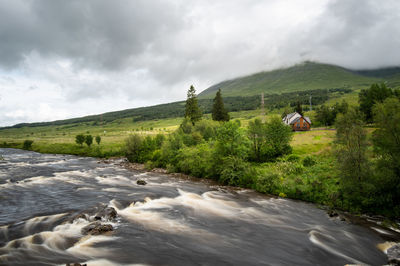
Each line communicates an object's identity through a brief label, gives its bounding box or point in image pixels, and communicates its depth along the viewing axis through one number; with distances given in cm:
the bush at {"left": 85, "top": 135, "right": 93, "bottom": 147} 9069
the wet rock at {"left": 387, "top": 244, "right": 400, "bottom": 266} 1544
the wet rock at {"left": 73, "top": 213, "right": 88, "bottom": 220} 2031
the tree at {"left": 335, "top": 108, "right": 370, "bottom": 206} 2416
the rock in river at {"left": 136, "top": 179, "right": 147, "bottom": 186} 3602
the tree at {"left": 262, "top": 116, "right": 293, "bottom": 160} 5172
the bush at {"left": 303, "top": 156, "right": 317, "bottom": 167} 4100
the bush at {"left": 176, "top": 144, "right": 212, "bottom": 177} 4259
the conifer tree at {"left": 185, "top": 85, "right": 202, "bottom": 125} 7869
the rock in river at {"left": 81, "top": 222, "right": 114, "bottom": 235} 1745
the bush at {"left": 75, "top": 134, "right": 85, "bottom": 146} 9362
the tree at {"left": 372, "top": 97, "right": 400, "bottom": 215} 2225
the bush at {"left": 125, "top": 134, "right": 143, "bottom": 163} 6269
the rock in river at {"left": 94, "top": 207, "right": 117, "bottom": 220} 2072
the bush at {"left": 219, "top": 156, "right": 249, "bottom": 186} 3669
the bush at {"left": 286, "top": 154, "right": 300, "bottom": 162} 4599
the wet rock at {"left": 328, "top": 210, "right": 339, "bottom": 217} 2384
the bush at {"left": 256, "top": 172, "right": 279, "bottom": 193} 3266
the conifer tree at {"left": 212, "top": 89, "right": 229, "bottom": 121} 8452
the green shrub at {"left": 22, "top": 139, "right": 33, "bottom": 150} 10459
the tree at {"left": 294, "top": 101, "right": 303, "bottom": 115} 12899
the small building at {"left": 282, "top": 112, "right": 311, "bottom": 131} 10431
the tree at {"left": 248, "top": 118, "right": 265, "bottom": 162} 5219
